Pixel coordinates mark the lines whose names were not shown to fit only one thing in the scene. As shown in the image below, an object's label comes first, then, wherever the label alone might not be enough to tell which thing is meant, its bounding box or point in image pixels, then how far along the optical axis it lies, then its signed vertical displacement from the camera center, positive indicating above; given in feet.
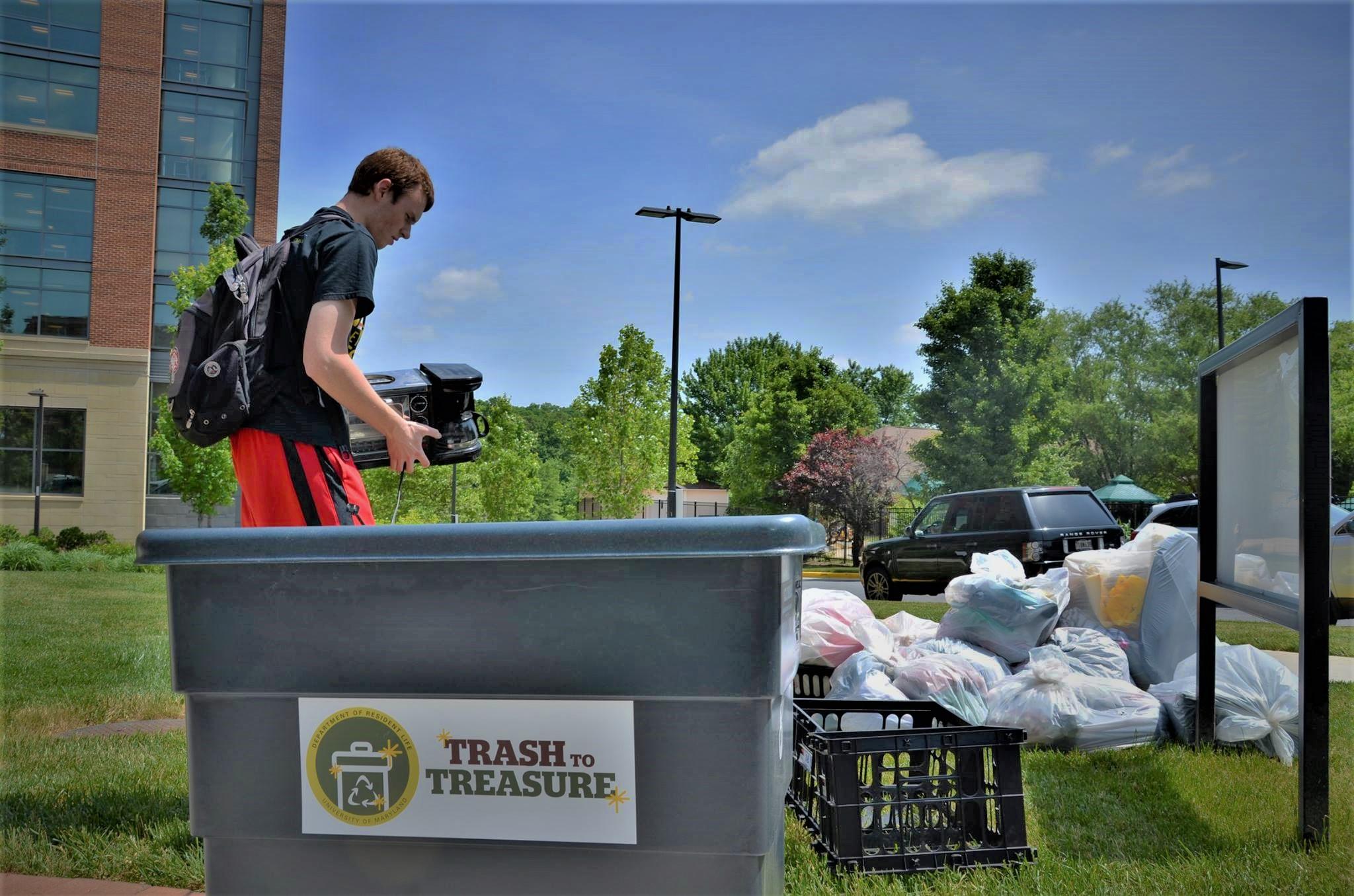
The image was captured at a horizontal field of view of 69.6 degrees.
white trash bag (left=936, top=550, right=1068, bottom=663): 17.01 -2.21
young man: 6.04 +0.47
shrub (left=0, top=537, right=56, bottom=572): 57.57 -5.36
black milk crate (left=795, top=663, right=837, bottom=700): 15.93 -3.20
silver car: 32.48 -2.19
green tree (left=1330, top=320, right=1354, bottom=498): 87.10 +9.45
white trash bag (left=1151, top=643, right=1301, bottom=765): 13.51 -3.00
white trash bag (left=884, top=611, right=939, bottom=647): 18.31 -2.74
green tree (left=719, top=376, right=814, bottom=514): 130.62 +5.25
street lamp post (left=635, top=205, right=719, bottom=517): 64.59 +13.89
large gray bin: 3.76 -0.73
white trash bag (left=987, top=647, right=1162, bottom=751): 13.84 -3.16
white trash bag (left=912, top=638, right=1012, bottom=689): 15.34 -2.74
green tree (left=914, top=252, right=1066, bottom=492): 96.12 +10.90
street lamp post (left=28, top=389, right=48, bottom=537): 87.86 +0.19
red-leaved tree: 114.21 +0.84
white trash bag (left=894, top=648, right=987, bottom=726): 14.23 -2.91
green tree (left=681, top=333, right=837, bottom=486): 187.21 +19.07
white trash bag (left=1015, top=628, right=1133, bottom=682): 15.46 -2.63
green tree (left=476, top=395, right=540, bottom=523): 101.76 +1.02
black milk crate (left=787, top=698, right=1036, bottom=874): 8.75 -2.87
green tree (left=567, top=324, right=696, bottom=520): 82.53 +4.71
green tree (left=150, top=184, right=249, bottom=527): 65.41 +2.12
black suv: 42.52 -2.14
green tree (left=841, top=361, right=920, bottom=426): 192.44 +19.52
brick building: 94.53 +25.29
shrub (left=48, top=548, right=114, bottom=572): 57.41 -5.52
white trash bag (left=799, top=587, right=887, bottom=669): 15.97 -2.43
